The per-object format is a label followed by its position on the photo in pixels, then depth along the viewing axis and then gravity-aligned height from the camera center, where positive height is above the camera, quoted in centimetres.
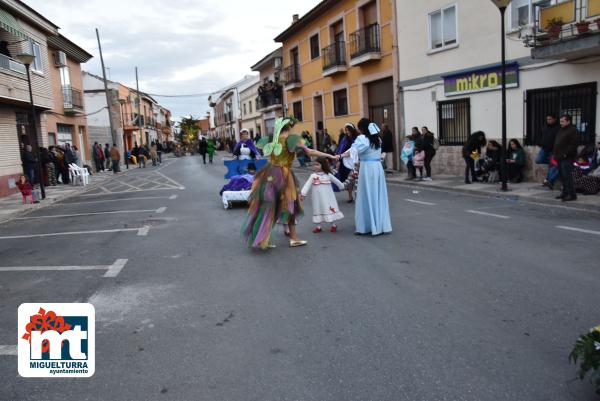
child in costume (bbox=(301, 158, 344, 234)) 802 -93
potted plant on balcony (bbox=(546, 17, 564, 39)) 1124 +208
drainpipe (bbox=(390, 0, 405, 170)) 1905 +165
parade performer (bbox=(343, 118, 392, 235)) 769 -81
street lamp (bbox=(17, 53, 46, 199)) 1474 +269
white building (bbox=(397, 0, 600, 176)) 1158 +151
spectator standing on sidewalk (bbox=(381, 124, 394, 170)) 1670 -23
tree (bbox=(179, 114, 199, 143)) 7938 +261
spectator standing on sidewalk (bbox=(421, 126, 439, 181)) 1529 -55
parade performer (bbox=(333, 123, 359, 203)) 1055 -28
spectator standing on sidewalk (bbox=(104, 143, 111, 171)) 3347 -41
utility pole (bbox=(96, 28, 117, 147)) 3174 +419
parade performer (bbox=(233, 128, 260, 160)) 1134 -14
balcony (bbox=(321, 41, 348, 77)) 2358 +362
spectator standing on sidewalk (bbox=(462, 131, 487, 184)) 1409 -60
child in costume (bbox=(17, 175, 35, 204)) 1477 -90
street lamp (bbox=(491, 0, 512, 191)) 1164 -6
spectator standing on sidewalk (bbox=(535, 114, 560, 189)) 1153 -43
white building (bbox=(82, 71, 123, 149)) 4181 +353
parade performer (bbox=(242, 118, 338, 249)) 700 -70
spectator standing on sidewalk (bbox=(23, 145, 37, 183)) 1804 -23
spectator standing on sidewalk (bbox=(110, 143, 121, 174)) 2922 -46
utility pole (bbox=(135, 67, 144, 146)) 5302 +288
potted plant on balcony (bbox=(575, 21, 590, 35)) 1051 +192
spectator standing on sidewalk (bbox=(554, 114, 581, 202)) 986 -58
